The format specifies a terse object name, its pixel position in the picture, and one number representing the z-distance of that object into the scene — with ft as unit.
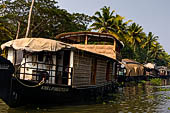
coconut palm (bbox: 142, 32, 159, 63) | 173.68
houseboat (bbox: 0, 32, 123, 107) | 26.40
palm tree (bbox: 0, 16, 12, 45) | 75.06
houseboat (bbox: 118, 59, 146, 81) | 95.66
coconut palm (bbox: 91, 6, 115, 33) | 96.85
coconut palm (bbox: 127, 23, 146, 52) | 135.74
